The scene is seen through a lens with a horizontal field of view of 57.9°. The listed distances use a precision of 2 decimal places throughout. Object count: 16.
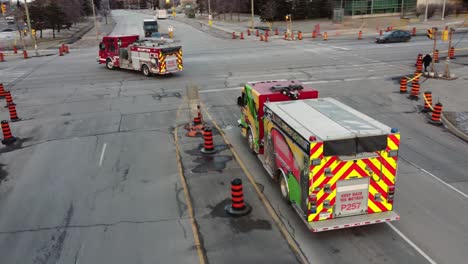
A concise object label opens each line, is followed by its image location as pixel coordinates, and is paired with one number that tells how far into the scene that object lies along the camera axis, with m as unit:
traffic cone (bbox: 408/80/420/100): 23.41
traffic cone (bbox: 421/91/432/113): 20.61
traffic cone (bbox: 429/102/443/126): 18.80
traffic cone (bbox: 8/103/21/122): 21.59
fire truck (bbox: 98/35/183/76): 30.47
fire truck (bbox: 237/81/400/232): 9.45
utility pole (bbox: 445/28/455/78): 27.39
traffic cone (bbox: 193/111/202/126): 19.48
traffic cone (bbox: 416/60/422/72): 29.72
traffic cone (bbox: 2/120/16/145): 18.04
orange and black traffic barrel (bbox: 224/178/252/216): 11.09
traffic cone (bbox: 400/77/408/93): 24.23
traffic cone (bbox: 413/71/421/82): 26.78
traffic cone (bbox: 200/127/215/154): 15.86
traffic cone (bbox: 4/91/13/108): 23.97
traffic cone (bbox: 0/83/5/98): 27.56
